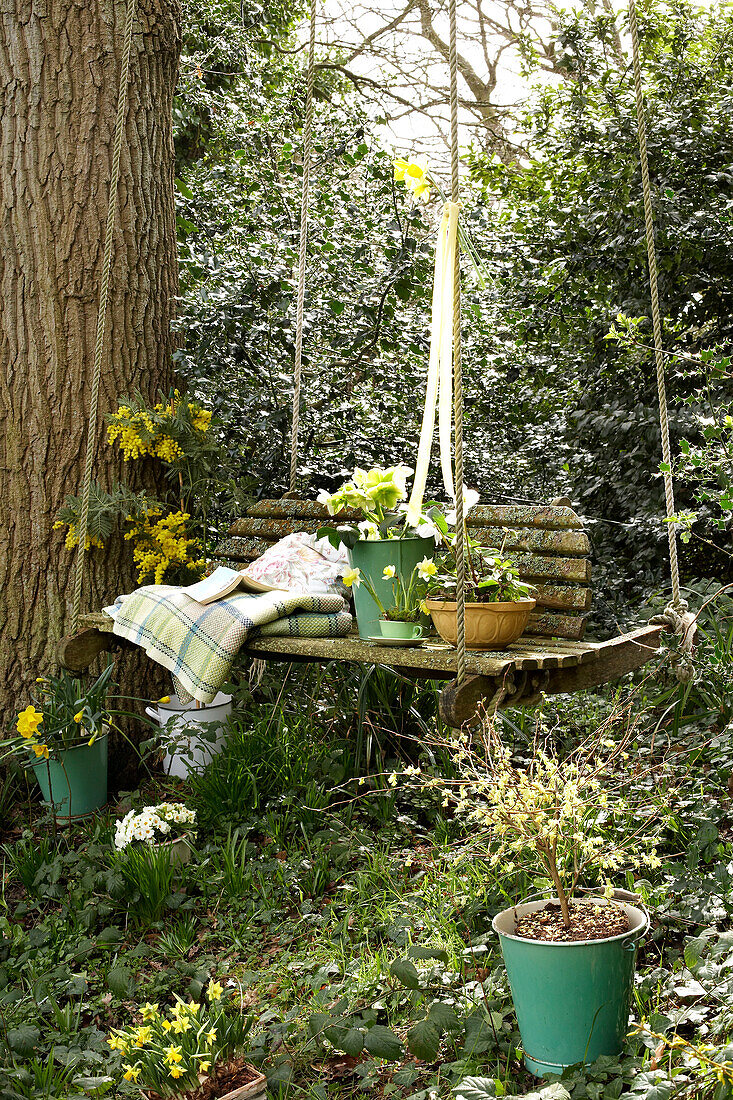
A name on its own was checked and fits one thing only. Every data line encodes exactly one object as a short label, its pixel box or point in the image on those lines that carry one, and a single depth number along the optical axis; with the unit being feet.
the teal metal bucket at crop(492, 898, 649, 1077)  5.10
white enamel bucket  9.81
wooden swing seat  6.86
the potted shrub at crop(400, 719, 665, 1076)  5.13
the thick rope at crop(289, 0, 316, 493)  11.01
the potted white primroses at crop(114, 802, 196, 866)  8.10
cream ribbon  7.05
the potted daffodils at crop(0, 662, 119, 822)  9.60
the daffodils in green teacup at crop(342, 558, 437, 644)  7.96
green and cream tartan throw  8.89
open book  9.23
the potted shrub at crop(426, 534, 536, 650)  7.30
